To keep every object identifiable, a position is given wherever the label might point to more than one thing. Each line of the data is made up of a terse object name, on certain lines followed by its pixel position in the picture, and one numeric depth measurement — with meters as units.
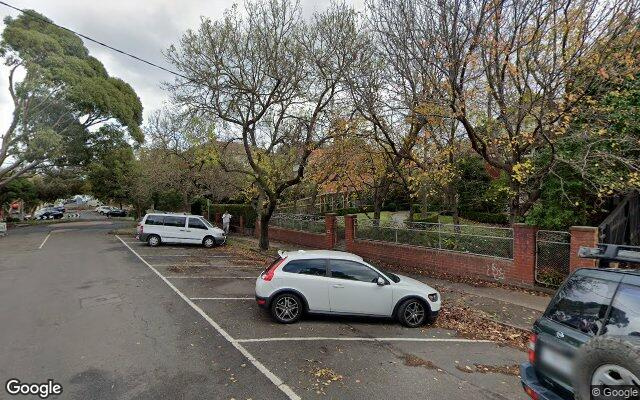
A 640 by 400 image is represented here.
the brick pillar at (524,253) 11.41
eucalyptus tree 26.55
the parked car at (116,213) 66.19
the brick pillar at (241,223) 30.63
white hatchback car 8.15
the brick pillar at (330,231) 20.43
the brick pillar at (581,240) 9.93
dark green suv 3.23
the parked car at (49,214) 59.93
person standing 27.92
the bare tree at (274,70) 15.55
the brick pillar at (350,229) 18.55
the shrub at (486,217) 26.23
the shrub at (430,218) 22.74
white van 21.62
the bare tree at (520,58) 10.47
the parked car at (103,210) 69.54
